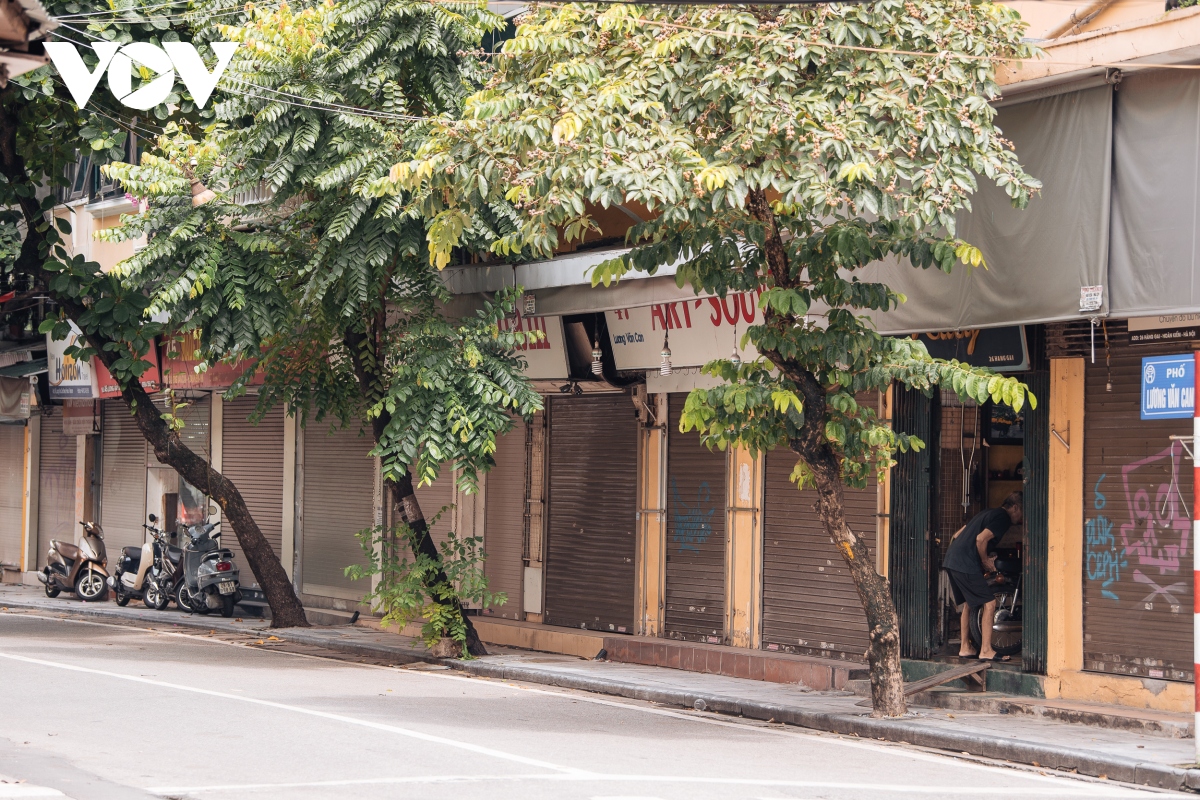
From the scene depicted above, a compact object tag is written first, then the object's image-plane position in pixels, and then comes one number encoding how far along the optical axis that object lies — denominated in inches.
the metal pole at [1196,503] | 354.0
